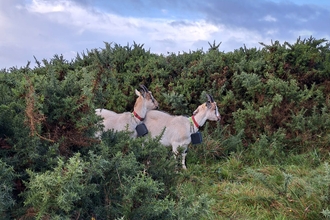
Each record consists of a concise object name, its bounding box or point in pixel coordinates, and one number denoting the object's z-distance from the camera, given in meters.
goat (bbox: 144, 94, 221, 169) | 7.81
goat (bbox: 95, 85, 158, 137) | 7.98
